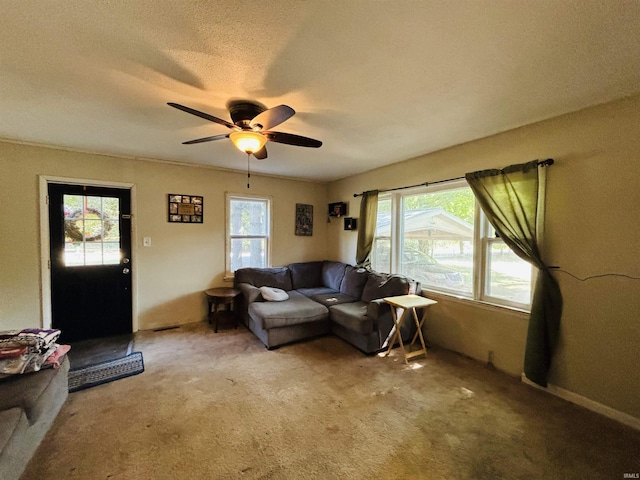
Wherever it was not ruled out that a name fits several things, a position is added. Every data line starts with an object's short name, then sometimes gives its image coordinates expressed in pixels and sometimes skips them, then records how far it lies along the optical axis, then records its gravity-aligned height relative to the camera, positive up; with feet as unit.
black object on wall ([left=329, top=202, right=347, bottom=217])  15.99 +1.41
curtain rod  7.73 +2.11
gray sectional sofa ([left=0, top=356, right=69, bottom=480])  4.50 -3.58
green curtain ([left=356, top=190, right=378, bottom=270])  13.79 +0.31
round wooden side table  12.34 -3.32
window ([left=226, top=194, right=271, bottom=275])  14.65 -0.06
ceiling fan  6.47 +2.60
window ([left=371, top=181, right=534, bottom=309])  9.14 -0.60
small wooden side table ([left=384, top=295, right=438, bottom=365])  9.58 -2.90
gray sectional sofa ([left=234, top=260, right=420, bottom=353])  10.22 -3.19
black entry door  10.87 -1.35
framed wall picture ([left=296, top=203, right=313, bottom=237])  16.51 +0.75
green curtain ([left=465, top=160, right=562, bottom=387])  7.71 -0.14
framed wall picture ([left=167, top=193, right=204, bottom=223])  12.97 +1.07
